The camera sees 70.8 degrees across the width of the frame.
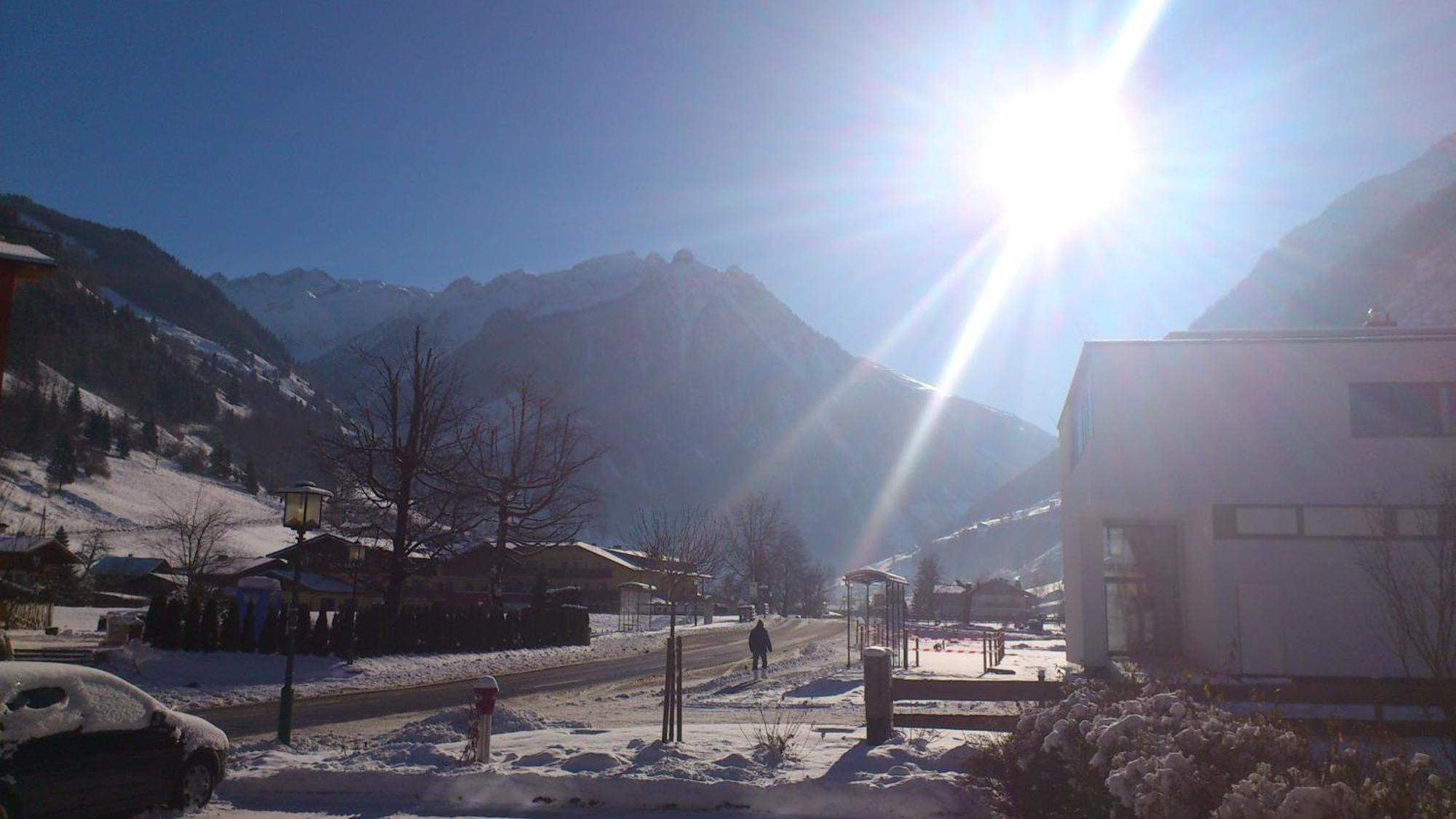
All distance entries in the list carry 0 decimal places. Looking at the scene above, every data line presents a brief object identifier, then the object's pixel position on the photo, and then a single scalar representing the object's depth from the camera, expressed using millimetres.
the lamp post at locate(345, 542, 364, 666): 27394
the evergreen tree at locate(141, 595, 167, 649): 24906
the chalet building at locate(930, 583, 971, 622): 102900
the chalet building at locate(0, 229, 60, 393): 20656
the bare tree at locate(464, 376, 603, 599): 35188
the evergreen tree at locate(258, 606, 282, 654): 25234
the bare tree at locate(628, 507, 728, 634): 60000
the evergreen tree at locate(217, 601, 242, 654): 25109
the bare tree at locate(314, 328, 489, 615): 30281
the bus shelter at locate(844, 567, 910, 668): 31016
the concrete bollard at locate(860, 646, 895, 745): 11812
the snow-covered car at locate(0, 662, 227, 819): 8148
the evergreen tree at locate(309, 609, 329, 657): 26969
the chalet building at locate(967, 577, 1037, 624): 111438
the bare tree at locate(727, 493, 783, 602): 90562
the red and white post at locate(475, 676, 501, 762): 10648
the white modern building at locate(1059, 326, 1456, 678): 22812
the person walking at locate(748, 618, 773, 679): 29812
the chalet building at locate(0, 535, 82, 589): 46219
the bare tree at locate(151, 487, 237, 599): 47750
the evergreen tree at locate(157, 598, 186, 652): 24828
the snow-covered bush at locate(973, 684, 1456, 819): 5324
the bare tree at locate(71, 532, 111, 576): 65838
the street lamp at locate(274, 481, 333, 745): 15336
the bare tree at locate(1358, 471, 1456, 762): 18516
